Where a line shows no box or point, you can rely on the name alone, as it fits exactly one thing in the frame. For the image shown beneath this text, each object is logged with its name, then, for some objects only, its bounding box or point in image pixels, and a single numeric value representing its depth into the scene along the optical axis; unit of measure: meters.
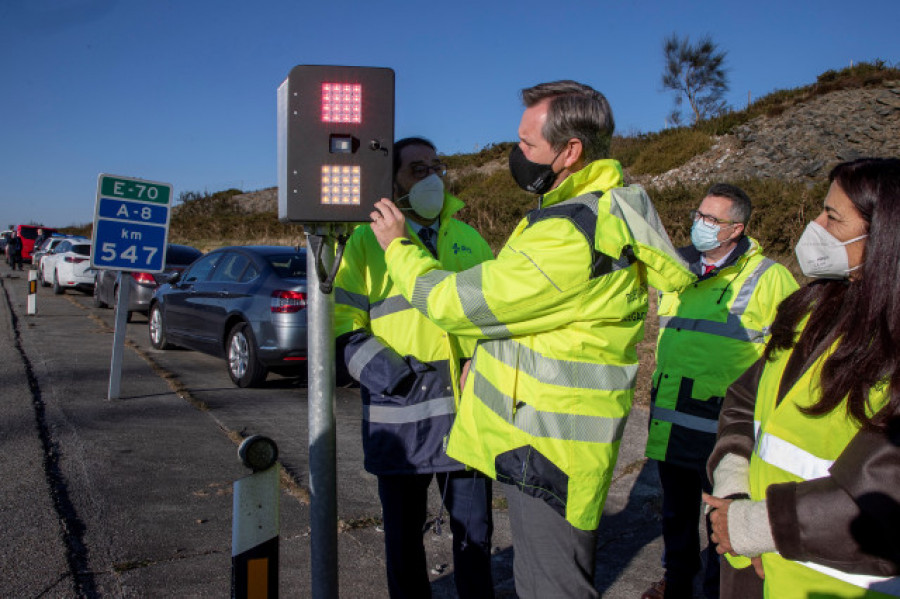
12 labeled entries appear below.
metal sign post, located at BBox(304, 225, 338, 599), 2.30
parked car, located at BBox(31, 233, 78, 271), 26.13
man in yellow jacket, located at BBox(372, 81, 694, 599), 1.97
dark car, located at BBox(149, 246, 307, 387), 7.63
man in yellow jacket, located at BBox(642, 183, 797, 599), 3.28
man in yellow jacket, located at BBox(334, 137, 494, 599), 2.72
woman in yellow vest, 1.40
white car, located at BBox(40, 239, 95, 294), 19.11
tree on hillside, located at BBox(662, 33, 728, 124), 41.56
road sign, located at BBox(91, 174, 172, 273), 6.92
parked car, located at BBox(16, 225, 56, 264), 36.97
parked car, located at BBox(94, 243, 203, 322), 12.83
